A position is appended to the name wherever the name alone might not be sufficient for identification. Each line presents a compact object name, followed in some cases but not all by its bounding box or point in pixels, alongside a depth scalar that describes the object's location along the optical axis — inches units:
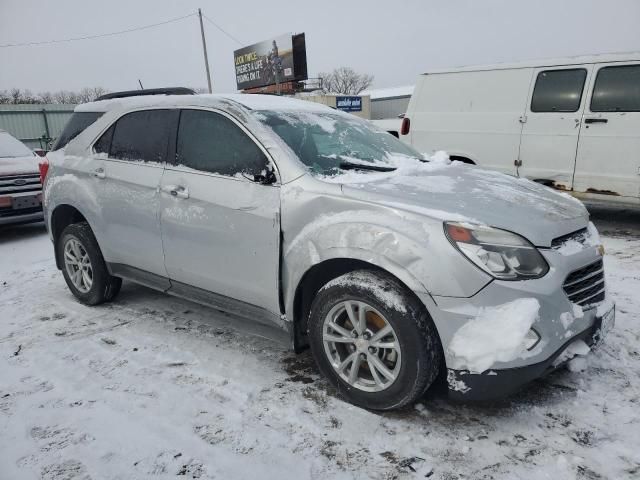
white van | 233.9
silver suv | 90.2
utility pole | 1197.1
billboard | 1379.2
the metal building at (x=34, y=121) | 868.6
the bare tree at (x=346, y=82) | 2928.2
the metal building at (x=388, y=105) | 1760.0
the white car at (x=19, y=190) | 278.4
